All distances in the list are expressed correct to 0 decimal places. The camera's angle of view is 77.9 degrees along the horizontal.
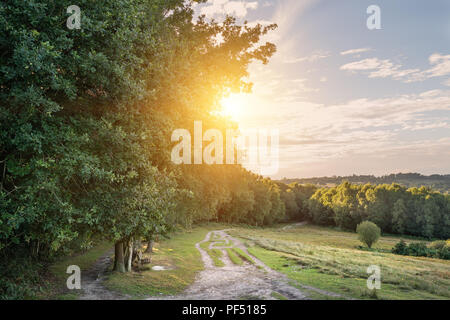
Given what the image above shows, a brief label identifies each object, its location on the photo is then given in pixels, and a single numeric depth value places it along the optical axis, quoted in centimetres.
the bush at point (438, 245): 5516
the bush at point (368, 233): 5751
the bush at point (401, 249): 5288
